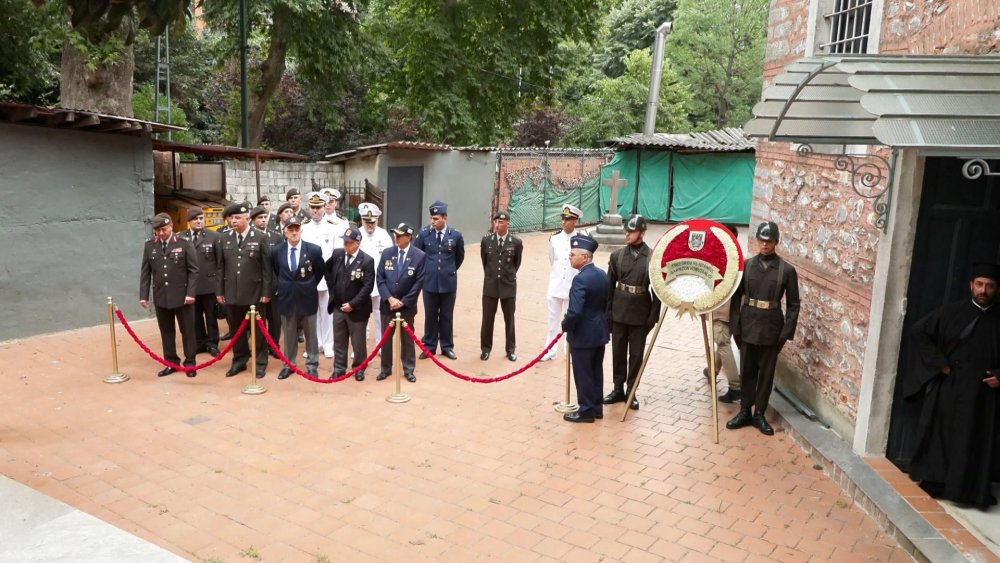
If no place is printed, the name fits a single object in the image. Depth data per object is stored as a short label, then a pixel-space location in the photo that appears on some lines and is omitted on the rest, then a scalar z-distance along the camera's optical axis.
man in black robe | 5.82
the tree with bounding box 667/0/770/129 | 30.94
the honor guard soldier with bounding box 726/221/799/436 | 7.34
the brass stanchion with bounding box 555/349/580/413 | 8.14
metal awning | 4.47
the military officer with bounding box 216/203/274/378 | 8.94
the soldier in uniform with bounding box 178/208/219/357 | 9.27
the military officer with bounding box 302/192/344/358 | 9.91
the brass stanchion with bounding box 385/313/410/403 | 8.27
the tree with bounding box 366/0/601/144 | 23.27
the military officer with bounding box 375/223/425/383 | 8.95
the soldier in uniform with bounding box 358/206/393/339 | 9.65
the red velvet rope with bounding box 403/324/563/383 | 8.16
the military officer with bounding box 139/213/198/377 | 8.93
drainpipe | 25.50
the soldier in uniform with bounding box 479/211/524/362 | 9.95
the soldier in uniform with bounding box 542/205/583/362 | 9.70
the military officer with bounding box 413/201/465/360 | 9.84
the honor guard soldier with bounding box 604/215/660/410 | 8.09
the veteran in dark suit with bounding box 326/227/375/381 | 8.73
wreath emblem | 7.36
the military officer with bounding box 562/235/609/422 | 7.56
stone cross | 19.69
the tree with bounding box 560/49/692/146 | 31.17
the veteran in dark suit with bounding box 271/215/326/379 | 8.99
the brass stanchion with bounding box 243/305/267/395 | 8.45
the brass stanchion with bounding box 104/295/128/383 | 8.69
